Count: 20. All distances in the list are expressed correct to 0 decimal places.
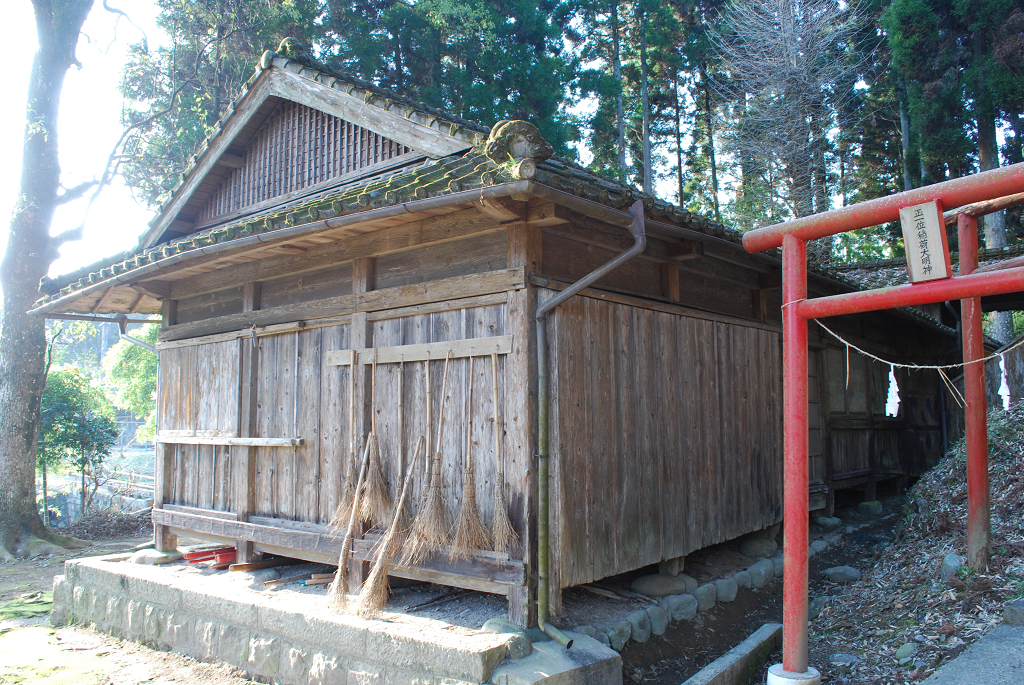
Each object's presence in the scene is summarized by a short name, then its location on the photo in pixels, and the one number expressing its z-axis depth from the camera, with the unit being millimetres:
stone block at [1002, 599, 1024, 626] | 4574
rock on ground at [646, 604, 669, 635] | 5457
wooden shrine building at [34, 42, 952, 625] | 5000
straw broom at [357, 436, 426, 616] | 5121
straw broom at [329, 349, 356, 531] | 5836
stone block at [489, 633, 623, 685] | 4109
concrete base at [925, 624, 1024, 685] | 3865
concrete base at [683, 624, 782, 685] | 4707
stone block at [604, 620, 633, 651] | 5006
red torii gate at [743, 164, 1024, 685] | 3633
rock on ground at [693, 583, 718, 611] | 6098
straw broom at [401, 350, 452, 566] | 5109
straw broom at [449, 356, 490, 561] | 4953
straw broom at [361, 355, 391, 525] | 5617
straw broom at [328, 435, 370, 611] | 5434
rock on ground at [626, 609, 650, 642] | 5246
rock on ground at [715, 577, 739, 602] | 6387
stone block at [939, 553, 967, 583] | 5617
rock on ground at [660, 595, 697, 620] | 5738
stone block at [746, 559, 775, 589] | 6902
